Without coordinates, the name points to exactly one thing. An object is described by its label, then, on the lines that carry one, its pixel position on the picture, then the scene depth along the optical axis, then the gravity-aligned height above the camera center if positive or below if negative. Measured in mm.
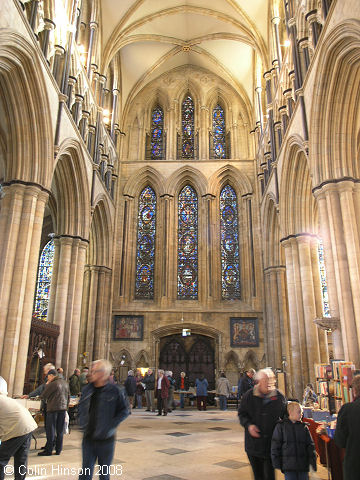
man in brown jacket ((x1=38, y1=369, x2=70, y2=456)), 5673 -519
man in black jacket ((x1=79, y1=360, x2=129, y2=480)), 3076 -321
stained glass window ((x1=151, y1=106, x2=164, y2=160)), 21906 +12411
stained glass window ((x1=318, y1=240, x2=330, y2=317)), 17980 +3929
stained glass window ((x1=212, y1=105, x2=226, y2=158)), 21744 +12420
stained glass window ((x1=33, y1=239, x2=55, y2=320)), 19578 +4273
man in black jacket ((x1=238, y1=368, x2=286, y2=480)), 3154 -328
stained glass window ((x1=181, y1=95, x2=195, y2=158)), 21797 +12734
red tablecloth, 4344 -865
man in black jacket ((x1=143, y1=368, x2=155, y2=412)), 12680 -438
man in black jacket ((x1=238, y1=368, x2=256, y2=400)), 10961 -264
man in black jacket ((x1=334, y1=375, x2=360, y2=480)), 2695 -389
